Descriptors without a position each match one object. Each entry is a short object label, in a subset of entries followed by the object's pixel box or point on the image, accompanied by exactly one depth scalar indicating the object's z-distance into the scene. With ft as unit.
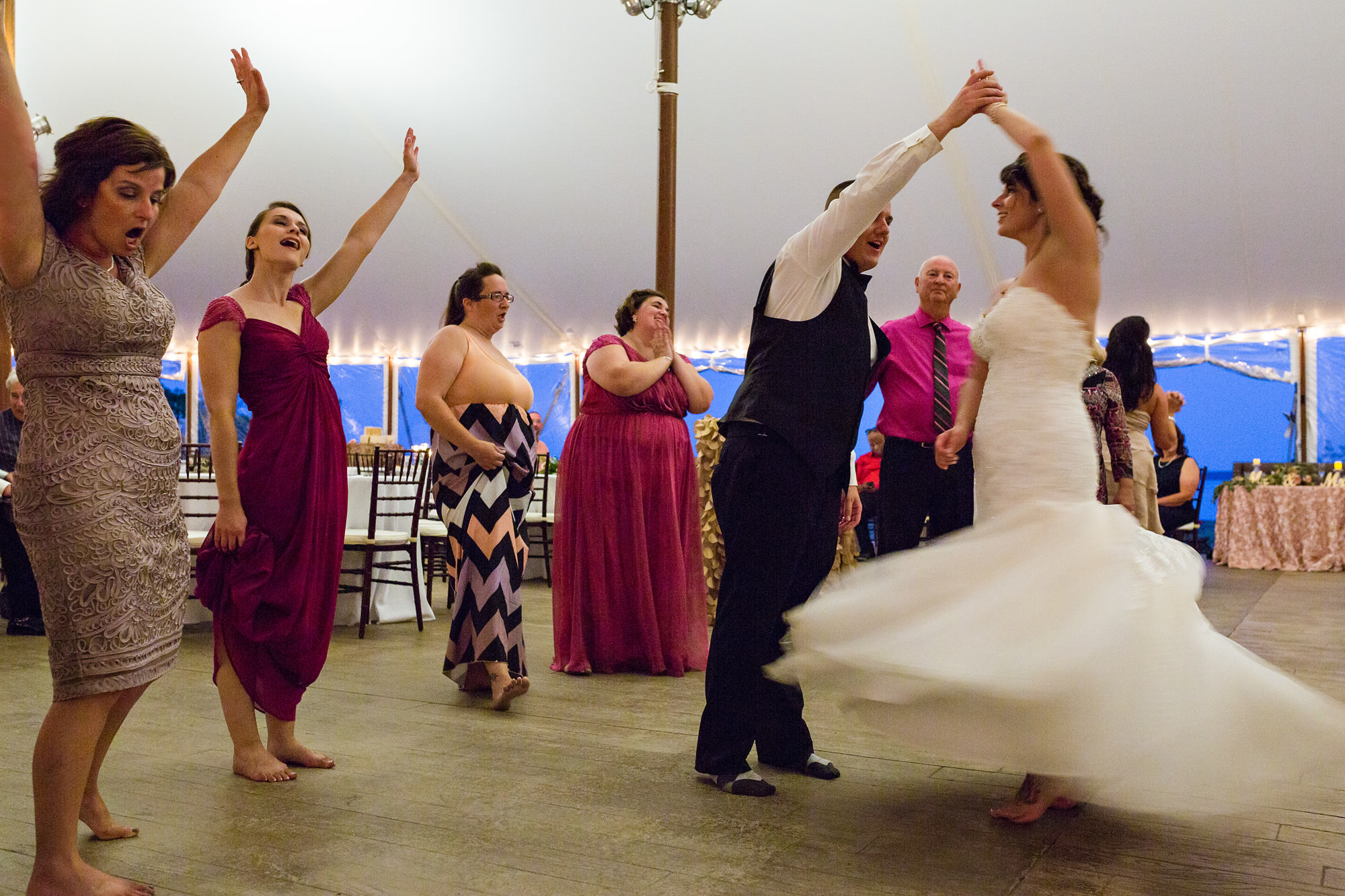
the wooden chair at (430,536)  18.76
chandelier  17.43
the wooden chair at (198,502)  16.79
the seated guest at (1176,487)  27.94
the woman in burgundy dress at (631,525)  12.62
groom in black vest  7.34
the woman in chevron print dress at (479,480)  10.68
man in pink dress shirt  10.92
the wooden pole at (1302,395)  36.47
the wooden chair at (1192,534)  29.86
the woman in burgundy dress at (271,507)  7.81
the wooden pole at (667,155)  16.21
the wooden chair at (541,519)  22.85
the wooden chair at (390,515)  16.10
